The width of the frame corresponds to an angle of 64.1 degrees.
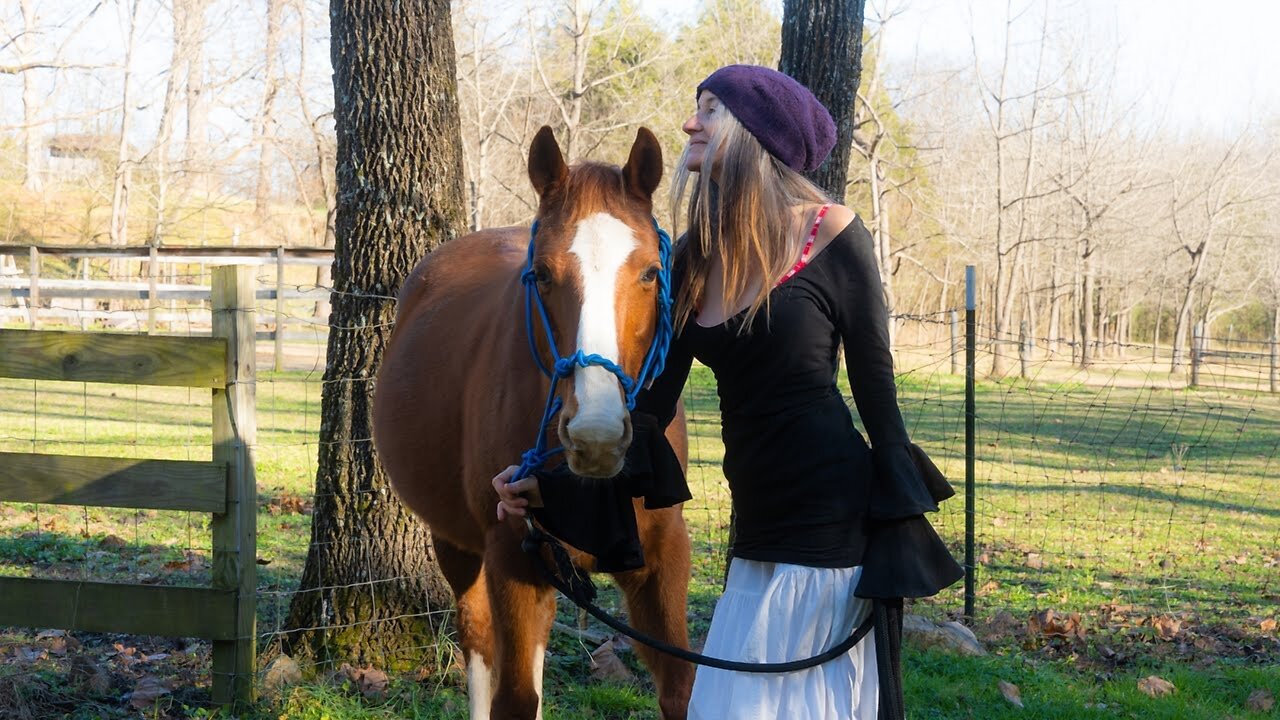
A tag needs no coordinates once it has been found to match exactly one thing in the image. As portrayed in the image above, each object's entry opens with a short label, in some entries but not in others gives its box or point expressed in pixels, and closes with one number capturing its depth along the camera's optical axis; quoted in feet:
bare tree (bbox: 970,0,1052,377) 80.59
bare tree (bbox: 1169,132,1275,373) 86.07
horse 7.07
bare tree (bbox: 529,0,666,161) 70.23
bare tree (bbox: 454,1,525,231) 72.02
